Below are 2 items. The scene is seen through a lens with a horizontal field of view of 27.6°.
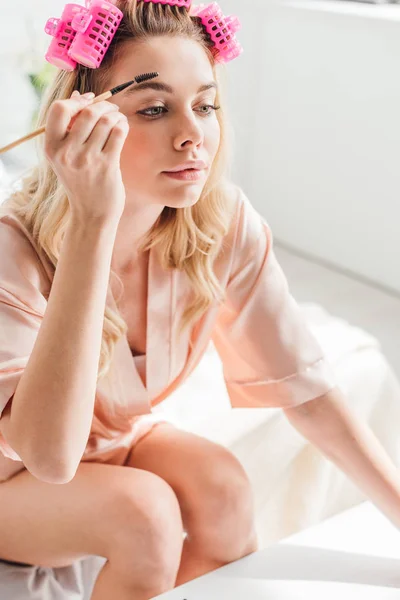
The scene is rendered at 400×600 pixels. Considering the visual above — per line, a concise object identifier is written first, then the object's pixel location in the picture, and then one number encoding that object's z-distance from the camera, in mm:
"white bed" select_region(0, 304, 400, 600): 1450
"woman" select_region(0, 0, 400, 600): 828
